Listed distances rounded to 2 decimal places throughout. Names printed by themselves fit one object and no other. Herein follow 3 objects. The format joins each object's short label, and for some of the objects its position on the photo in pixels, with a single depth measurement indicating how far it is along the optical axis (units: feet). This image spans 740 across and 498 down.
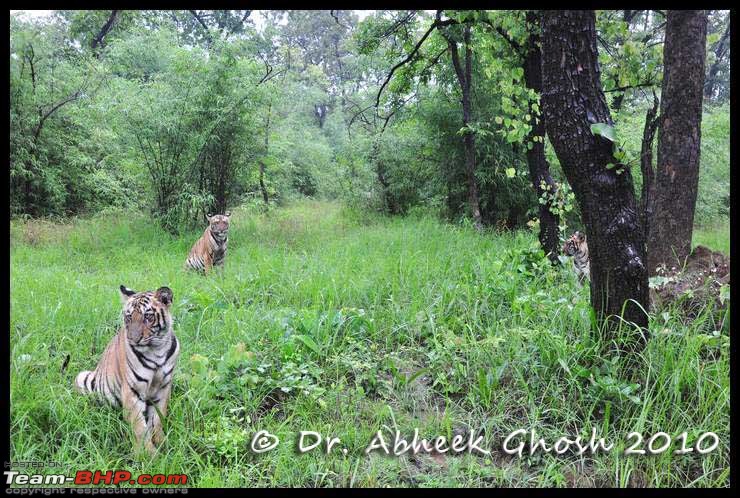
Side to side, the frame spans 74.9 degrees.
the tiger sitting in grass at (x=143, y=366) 8.92
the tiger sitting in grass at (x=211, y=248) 21.33
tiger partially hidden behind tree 19.32
